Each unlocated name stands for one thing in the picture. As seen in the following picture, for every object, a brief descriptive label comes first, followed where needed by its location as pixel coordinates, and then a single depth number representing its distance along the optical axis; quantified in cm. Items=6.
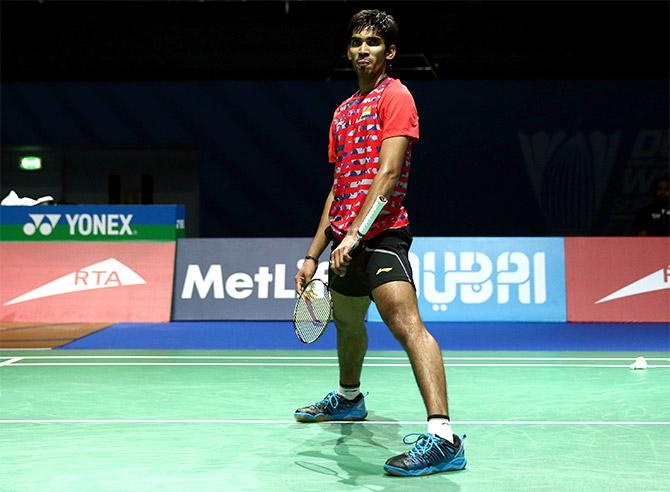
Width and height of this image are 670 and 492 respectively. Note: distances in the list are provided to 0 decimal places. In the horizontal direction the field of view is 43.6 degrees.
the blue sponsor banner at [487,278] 837
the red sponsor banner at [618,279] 830
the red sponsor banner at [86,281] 823
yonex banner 850
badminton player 301
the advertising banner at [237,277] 838
